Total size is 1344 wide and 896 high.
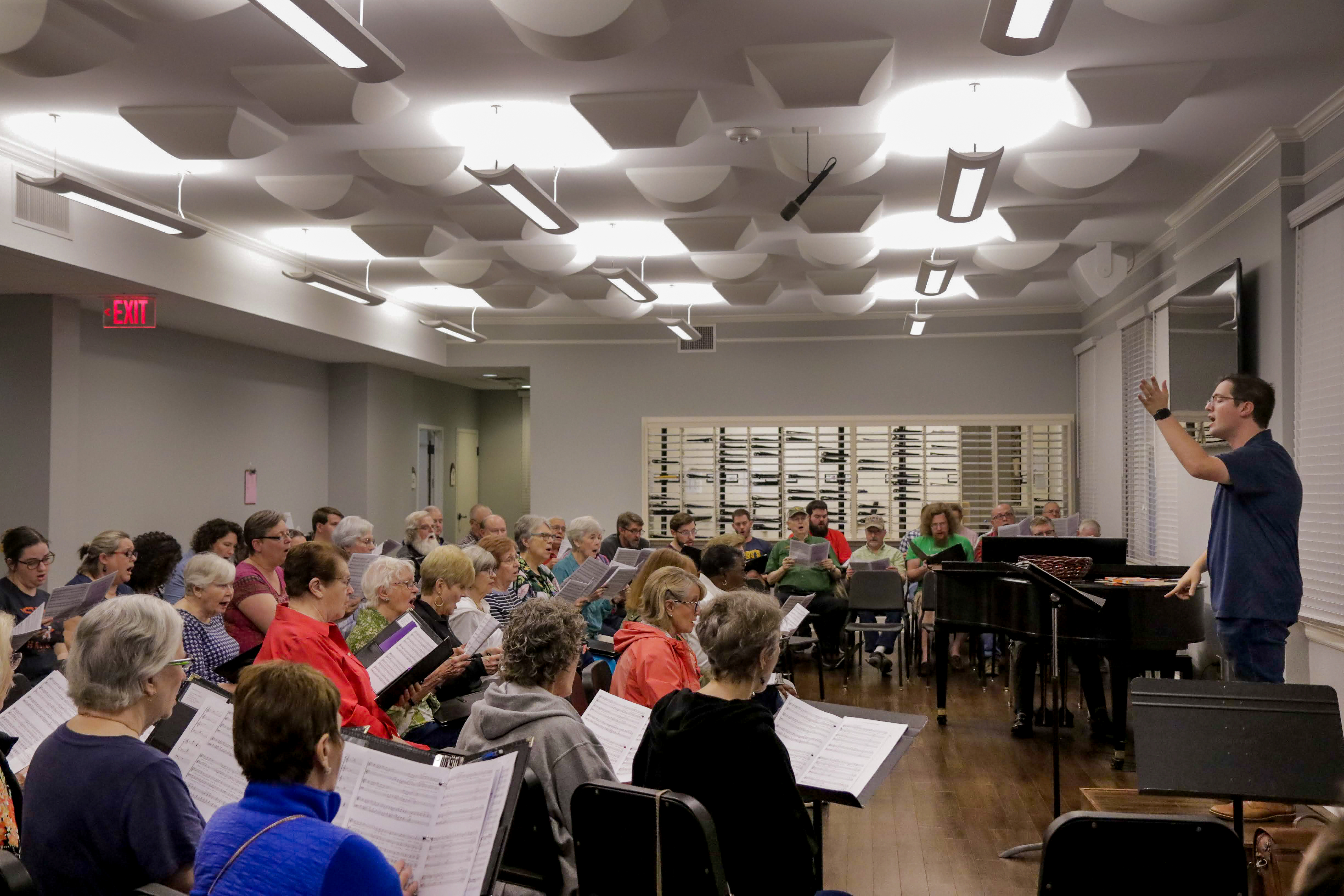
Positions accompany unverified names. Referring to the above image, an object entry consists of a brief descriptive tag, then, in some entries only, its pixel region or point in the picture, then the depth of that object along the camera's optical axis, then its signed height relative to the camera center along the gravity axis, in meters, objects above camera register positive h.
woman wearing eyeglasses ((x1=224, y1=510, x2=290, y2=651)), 5.00 -0.58
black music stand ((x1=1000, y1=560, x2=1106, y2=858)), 4.17 -0.55
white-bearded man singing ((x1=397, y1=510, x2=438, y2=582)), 8.00 -0.54
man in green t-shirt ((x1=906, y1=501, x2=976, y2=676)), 9.33 -0.66
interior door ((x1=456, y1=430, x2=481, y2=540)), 15.82 -0.17
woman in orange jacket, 3.84 -0.67
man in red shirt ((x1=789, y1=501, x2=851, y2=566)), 10.18 -0.61
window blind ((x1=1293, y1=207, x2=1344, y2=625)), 5.25 +0.27
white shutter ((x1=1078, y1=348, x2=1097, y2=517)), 10.93 +0.35
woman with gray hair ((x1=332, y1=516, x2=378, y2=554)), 7.32 -0.51
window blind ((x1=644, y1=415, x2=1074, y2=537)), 11.95 -0.04
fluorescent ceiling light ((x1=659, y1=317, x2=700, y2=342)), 10.55 +1.39
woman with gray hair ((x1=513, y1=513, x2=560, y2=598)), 6.46 -0.60
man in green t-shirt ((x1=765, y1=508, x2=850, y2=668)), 9.29 -1.08
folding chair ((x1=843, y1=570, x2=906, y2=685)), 8.80 -1.08
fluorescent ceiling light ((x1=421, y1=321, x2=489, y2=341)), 10.44 +1.32
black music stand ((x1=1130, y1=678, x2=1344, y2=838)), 2.81 -0.74
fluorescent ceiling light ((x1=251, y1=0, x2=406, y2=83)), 3.41 +1.44
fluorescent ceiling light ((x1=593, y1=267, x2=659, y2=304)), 8.36 +1.48
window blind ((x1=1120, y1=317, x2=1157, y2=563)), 8.62 +0.13
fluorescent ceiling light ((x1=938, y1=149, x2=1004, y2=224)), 5.18 +1.44
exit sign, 7.46 +1.05
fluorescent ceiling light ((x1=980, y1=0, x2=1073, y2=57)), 3.51 +1.48
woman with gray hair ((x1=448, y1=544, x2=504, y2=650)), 4.95 -0.68
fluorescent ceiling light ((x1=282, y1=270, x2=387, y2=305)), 8.20 +1.39
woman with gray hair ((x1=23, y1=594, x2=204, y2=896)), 2.05 -0.65
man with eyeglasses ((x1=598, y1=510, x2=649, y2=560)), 9.52 -0.61
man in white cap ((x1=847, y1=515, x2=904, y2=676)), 9.36 -0.84
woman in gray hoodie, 2.64 -0.64
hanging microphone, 6.02 +1.53
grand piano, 5.48 -0.81
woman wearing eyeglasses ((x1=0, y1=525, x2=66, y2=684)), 5.57 -0.57
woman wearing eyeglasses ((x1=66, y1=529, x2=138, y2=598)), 5.76 -0.51
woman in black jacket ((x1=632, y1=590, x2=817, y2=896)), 2.35 -0.71
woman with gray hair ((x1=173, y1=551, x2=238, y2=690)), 4.48 -0.62
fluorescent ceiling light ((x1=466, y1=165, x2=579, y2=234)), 5.39 +1.43
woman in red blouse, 3.60 -0.58
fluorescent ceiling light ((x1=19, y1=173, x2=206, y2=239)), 5.52 +1.41
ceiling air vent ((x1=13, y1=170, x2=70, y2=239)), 6.25 +1.50
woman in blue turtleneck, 1.69 -0.58
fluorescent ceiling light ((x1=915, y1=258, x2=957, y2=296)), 8.08 +1.49
